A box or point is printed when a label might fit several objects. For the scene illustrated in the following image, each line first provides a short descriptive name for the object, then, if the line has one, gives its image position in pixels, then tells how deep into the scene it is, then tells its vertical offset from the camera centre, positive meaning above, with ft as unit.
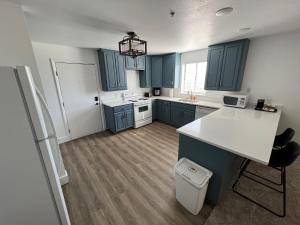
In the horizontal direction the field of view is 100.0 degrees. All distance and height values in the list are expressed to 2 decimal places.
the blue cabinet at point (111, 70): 11.45 +0.85
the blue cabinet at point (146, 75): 14.96 +0.42
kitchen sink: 12.84 -2.26
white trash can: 4.71 -3.92
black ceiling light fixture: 6.00 +1.54
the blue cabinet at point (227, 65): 9.19 +0.98
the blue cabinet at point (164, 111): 14.37 -3.73
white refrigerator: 2.69 -1.82
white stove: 13.42 -3.43
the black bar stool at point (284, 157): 4.70 -3.13
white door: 10.65 -1.48
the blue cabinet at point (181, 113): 12.11 -3.49
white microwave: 9.27 -1.71
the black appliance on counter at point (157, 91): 16.66 -1.62
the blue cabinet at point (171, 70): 13.85 +0.93
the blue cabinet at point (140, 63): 14.03 +1.75
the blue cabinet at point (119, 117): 12.06 -3.70
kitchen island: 4.35 -2.31
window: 12.99 +0.09
